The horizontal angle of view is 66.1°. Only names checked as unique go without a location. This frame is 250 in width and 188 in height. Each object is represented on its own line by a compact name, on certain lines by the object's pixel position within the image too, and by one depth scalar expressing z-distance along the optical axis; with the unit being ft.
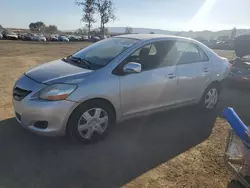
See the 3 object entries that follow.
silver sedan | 8.66
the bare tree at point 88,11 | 134.41
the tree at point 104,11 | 133.89
